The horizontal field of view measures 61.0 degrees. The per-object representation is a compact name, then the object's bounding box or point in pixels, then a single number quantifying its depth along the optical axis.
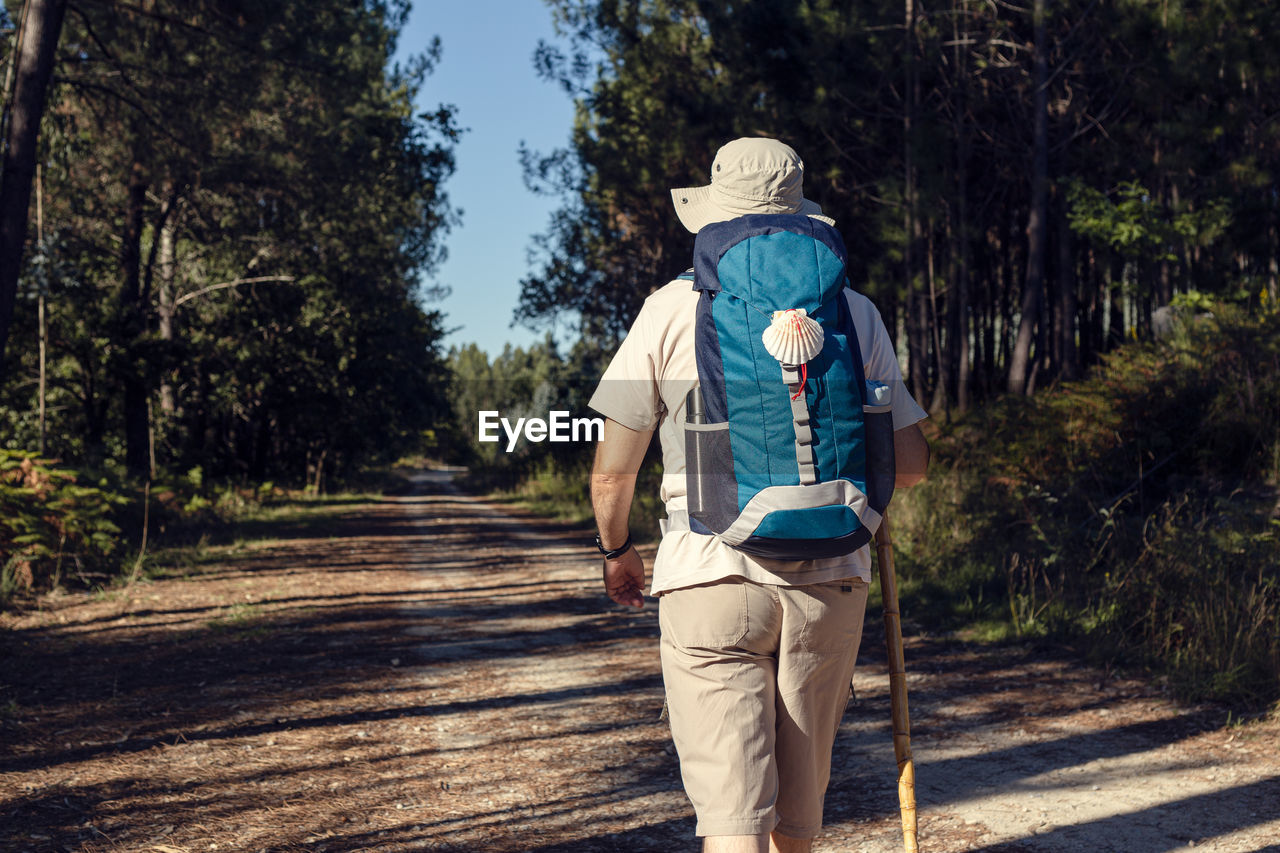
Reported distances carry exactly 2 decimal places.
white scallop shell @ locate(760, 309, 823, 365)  2.37
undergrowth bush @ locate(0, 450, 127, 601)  9.88
